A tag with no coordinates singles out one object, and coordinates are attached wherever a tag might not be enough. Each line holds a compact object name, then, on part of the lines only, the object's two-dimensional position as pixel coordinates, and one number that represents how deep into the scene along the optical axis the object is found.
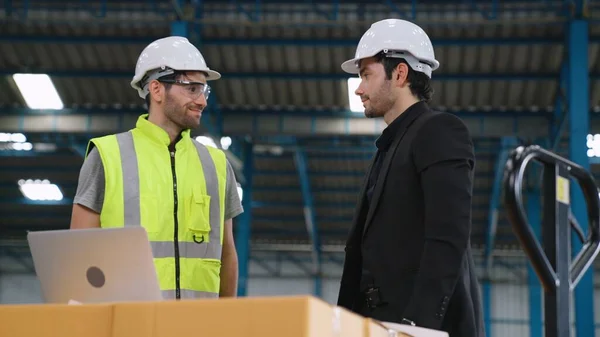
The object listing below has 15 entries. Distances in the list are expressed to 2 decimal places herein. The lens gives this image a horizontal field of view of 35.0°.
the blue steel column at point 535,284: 23.72
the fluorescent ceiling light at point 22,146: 24.23
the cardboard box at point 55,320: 2.47
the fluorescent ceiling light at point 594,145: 22.14
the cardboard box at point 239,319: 2.21
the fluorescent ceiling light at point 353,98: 20.31
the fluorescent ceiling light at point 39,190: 26.92
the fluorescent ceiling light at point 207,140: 21.14
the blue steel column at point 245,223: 22.77
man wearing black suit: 3.79
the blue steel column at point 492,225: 22.65
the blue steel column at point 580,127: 15.04
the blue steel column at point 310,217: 24.56
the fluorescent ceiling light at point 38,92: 21.02
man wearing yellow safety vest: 4.63
